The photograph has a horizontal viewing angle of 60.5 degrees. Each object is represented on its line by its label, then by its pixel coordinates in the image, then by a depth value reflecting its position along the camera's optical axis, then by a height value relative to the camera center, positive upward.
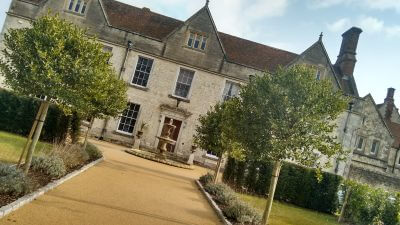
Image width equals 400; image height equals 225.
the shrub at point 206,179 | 16.45 -1.45
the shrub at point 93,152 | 16.08 -1.57
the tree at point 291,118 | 9.73 +1.45
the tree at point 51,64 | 9.46 +1.18
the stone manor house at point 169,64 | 26.22 +6.03
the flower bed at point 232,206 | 10.43 -1.66
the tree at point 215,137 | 16.08 +0.60
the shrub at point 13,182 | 7.64 -1.86
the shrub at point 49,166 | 10.36 -1.77
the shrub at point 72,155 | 12.08 -1.56
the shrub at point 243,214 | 10.34 -1.67
